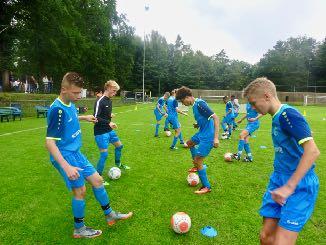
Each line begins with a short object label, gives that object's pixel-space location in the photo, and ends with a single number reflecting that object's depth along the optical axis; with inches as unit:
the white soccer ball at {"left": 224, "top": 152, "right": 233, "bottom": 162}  388.2
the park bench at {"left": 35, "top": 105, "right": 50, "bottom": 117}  968.4
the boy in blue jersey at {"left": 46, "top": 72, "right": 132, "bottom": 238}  163.5
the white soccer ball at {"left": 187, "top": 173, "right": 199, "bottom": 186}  286.0
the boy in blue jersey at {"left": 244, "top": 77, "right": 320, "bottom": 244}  111.0
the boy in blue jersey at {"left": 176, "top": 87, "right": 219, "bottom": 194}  249.6
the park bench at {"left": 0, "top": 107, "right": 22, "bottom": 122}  819.4
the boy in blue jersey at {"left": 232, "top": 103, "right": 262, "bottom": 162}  374.6
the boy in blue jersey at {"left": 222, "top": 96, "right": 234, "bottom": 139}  591.2
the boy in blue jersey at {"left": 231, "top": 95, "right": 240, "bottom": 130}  651.0
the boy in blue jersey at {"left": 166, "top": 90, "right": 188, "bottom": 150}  493.6
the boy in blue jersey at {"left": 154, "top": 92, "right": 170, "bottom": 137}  613.2
